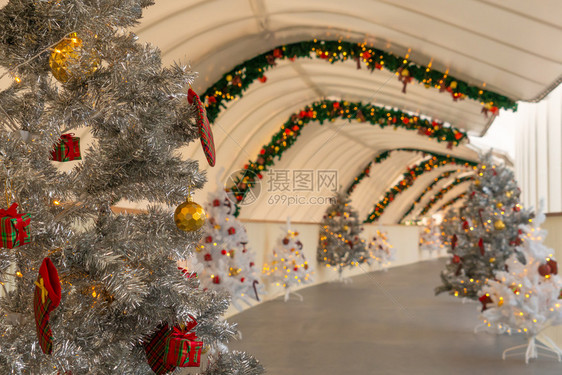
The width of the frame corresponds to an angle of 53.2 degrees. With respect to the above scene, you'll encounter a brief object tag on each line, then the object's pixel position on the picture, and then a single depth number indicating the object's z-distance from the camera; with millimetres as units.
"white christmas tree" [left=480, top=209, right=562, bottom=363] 5543
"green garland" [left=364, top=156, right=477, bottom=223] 19672
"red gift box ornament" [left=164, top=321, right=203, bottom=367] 2291
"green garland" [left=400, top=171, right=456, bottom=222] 25594
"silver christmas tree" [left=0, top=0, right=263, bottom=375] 2094
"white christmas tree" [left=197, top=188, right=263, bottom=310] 7730
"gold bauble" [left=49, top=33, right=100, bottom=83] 2205
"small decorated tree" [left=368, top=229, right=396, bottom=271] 20688
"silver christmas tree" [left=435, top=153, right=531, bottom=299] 8875
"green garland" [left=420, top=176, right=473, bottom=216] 28578
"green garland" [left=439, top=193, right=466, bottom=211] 34225
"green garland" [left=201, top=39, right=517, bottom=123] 7707
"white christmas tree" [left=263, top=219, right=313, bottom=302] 11773
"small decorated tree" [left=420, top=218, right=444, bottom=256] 28734
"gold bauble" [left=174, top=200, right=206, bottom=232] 2297
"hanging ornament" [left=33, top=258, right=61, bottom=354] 1851
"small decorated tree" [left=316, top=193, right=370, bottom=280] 16172
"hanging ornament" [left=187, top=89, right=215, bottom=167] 2391
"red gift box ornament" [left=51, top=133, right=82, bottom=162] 2377
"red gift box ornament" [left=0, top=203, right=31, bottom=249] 1826
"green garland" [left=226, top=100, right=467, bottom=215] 11219
